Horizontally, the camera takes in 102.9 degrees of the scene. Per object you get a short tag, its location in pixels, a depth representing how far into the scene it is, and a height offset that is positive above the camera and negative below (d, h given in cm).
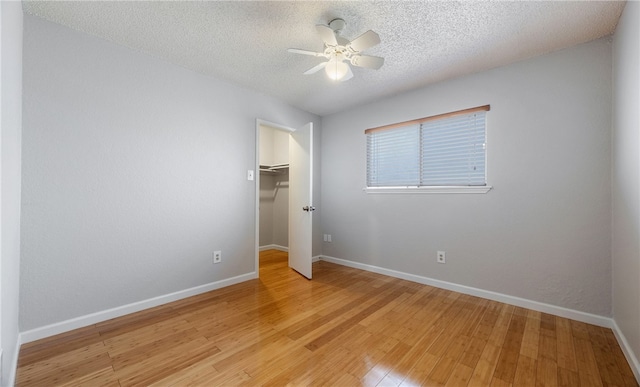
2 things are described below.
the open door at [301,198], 328 -8
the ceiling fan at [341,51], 180 +109
